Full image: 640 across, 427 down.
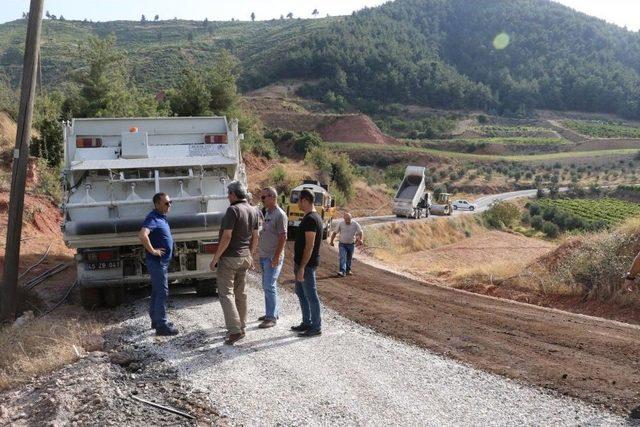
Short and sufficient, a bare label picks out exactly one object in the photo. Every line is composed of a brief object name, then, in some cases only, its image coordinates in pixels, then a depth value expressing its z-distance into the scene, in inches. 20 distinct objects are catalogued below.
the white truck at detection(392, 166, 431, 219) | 1569.9
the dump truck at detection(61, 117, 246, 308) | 377.7
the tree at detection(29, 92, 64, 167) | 923.4
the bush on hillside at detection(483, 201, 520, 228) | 1868.8
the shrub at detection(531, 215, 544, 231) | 1887.3
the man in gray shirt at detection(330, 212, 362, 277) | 588.1
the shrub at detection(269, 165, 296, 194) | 1453.4
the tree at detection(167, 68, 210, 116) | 1473.9
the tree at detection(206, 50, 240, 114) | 1563.7
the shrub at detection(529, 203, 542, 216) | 2043.6
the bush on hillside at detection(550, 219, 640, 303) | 456.1
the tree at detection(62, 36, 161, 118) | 1165.7
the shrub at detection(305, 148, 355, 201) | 1749.5
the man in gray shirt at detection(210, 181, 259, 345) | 293.0
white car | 2021.8
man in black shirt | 302.4
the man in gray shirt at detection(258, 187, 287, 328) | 314.3
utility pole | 384.5
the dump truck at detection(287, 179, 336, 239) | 955.3
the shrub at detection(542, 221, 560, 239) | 1782.2
